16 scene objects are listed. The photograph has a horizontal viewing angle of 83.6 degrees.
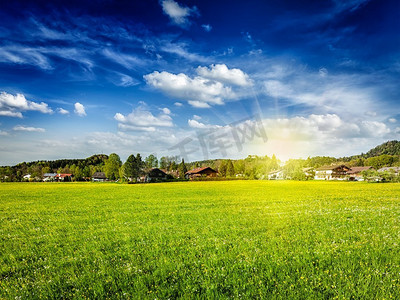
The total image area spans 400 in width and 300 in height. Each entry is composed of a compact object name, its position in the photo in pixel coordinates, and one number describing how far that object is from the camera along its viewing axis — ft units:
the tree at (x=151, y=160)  535.60
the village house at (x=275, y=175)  451.28
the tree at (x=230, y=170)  437.17
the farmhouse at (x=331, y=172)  470.39
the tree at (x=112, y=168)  413.59
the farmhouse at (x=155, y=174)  419.09
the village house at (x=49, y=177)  569.47
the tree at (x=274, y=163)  618.93
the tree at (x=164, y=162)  631.97
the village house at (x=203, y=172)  460.55
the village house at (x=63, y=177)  582.35
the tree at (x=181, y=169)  386.87
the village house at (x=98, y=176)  564.59
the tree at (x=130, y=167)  327.47
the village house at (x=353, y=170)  493.11
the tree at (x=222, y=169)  449.89
